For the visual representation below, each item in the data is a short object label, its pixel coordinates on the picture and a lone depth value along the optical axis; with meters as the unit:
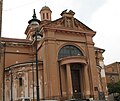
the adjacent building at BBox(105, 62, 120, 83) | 33.69
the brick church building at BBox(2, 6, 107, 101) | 17.50
